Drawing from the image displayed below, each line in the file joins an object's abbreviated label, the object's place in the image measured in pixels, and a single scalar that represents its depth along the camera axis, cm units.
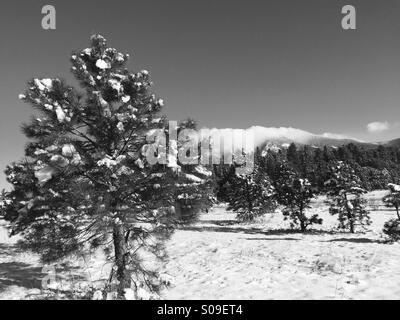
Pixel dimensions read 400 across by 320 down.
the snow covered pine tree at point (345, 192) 2995
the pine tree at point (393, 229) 2045
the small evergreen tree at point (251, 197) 4066
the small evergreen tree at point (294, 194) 3067
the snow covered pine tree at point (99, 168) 929
